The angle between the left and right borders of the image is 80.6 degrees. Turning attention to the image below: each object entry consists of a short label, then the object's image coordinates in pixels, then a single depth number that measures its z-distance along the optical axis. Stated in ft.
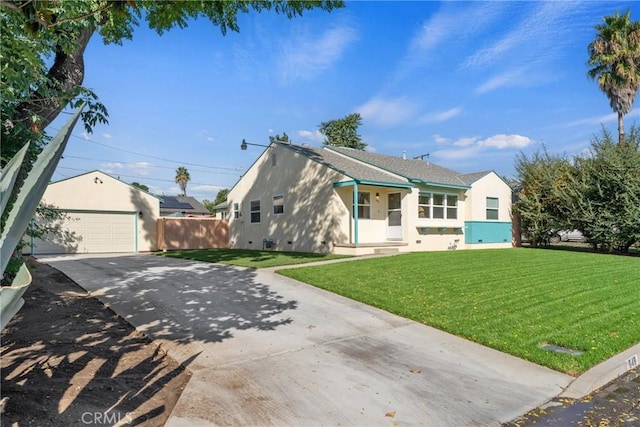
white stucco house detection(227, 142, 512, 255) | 52.06
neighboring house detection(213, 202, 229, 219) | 79.77
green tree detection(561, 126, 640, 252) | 54.60
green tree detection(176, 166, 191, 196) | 211.20
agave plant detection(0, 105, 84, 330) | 4.19
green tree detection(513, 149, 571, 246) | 64.08
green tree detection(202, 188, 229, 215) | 179.53
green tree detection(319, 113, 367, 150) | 118.62
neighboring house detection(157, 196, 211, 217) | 133.47
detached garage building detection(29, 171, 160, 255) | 60.34
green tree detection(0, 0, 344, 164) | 12.14
